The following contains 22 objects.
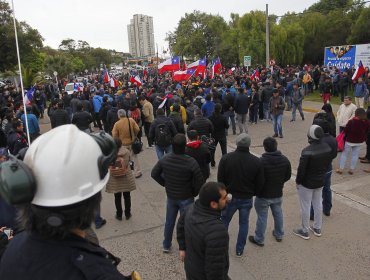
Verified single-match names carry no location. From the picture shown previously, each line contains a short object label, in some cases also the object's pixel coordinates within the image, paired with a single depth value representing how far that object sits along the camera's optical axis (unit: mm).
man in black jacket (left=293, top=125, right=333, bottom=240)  4949
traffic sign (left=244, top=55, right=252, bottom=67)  23300
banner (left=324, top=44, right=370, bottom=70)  21858
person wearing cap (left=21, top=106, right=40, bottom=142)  9477
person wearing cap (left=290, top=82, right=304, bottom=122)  13080
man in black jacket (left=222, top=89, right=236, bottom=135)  11781
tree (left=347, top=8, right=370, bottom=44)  31125
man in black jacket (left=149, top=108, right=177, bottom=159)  7730
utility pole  22328
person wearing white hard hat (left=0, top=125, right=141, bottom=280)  1369
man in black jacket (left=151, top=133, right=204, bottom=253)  4594
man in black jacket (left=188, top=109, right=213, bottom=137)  7723
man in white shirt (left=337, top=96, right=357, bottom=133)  8664
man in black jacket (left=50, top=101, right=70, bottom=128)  10758
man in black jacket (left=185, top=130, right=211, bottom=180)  5754
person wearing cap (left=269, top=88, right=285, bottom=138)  11094
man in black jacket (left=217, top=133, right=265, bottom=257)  4562
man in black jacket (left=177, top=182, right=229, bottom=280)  2979
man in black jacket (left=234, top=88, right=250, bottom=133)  11750
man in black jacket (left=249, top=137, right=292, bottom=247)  4723
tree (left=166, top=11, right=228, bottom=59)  47344
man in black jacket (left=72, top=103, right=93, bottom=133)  9141
